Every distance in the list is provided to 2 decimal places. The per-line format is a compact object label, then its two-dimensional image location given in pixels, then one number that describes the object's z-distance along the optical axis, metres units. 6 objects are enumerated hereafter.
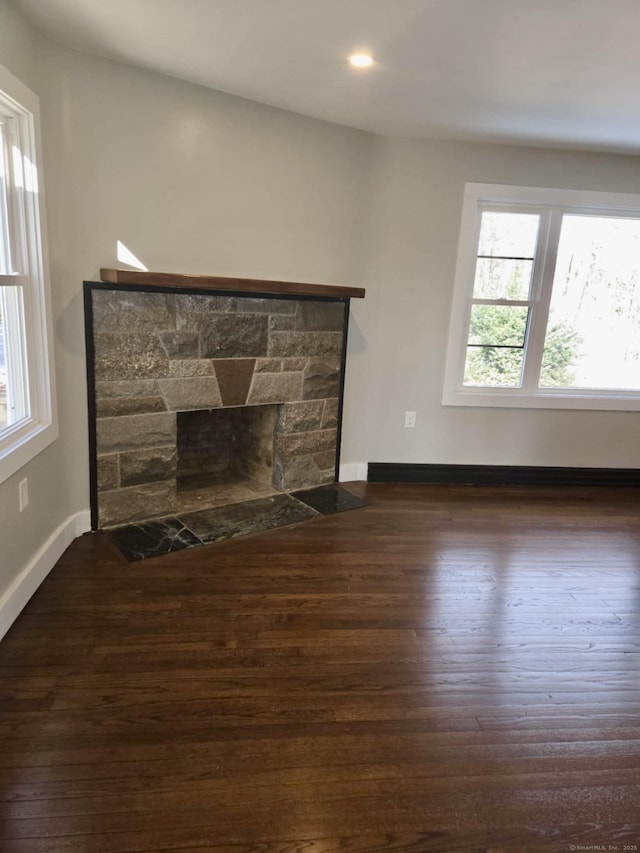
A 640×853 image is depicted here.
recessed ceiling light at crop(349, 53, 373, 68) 2.33
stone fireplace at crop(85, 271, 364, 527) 2.83
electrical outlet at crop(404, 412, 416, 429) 3.99
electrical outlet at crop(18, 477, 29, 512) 2.22
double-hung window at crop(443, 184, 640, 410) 3.79
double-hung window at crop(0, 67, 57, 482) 2.18
